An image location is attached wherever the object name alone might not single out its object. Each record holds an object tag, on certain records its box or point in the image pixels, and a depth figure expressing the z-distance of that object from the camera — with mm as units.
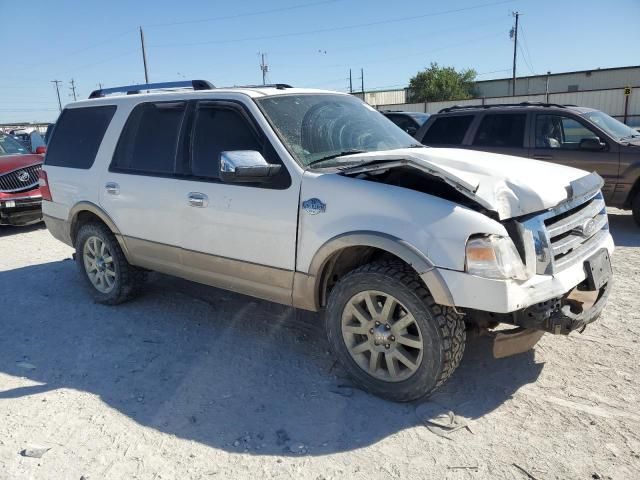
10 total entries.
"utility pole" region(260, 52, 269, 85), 67375
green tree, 59219
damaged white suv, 2871
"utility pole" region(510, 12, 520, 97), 52969
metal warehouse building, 46562
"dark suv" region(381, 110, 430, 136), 13070
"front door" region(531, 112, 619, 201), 7406
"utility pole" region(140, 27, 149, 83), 39206
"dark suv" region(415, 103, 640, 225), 7375
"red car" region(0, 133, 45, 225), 8742
